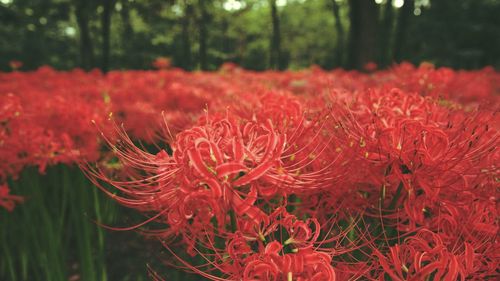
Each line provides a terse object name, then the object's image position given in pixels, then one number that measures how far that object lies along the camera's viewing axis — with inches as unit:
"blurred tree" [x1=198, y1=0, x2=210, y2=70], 774.5
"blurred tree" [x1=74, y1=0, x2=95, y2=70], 450.3
